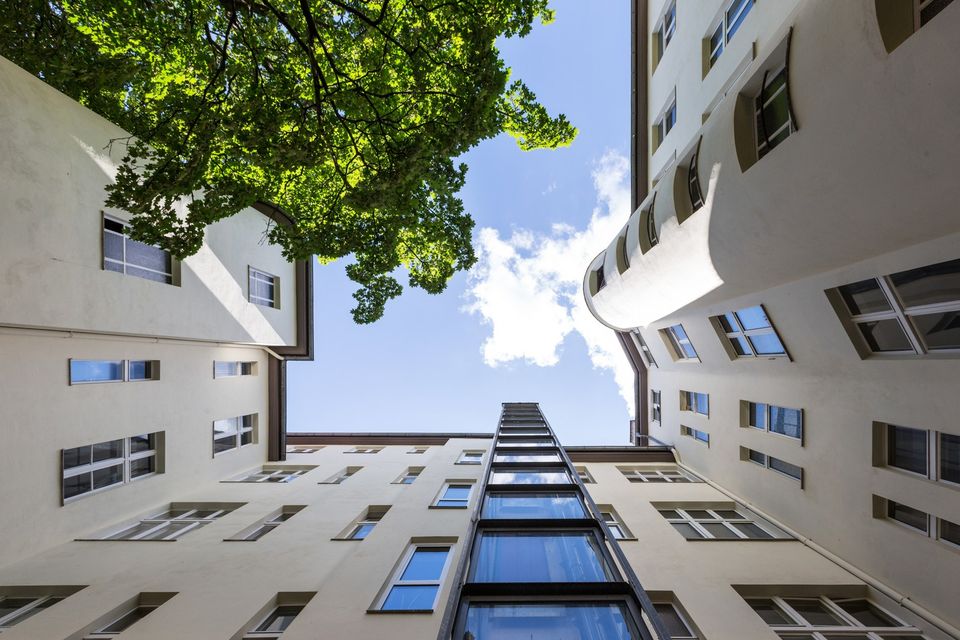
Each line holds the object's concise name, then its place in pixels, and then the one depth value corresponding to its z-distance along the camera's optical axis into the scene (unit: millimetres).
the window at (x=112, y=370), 10617
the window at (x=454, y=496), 12797
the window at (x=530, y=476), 8977
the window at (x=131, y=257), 10477
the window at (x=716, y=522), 11570
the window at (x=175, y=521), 11367
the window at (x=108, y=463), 10422
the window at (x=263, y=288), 16812
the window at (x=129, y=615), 7766
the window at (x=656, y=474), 17156
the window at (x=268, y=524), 11383
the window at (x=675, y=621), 7875
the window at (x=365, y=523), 11516
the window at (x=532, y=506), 7184
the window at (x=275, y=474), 16484
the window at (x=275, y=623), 7640
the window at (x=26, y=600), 8352
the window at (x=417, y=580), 8314
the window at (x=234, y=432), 16047
